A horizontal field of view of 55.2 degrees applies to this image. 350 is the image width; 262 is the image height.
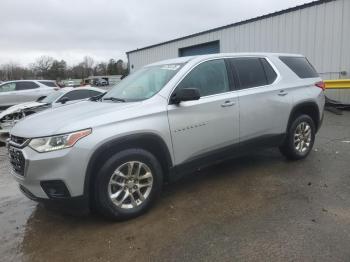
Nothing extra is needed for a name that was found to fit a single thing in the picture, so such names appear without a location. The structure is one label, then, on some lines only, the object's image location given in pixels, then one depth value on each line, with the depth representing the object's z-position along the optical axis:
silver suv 3.27
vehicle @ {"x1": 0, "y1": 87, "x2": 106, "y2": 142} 9.20
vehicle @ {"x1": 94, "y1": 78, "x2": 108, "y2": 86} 49.39
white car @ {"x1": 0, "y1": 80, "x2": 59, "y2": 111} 14.49
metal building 11.74
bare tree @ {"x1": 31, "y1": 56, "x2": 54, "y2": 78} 73.53
